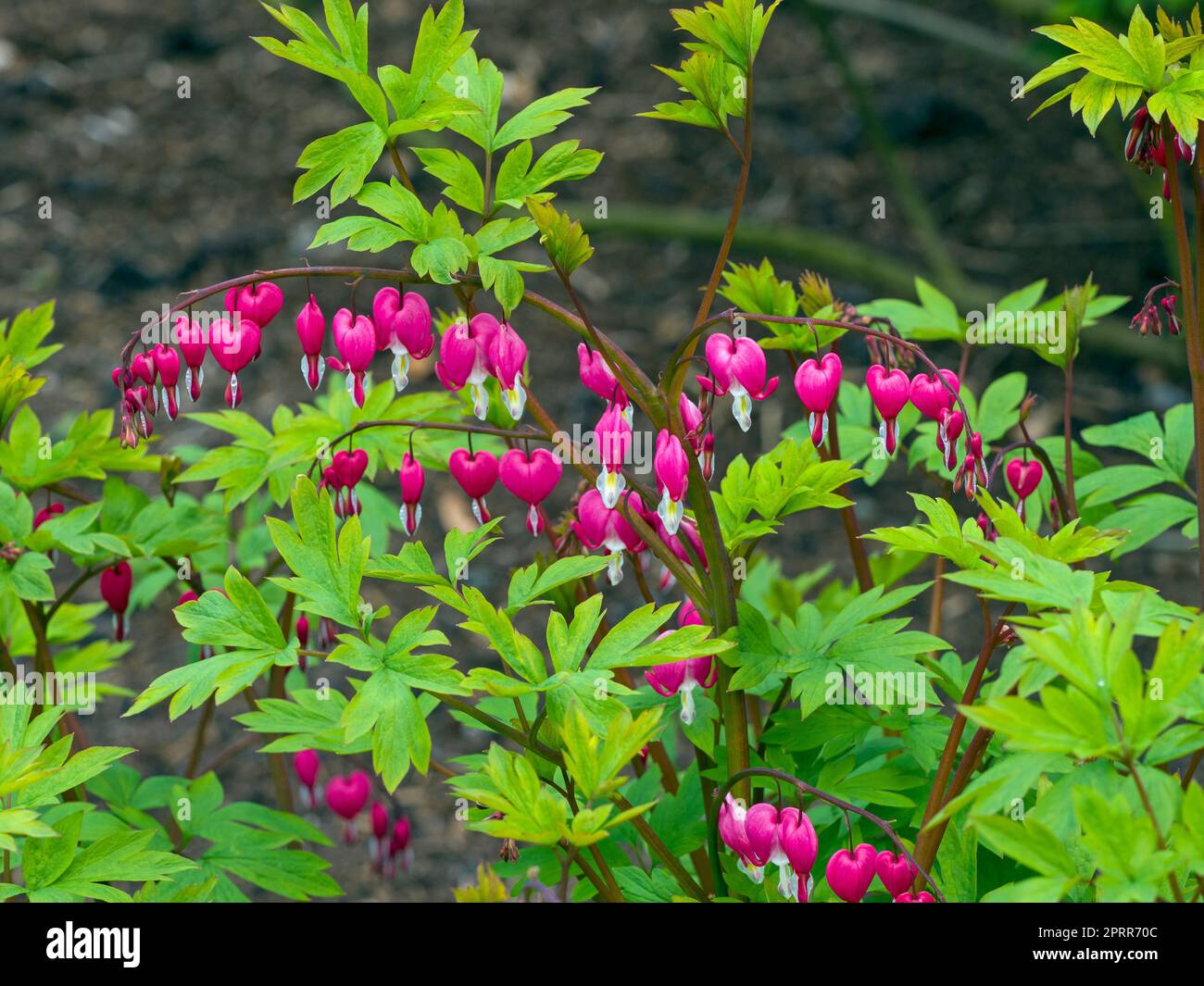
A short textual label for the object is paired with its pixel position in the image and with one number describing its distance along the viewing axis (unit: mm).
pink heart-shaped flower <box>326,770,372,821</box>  2323
